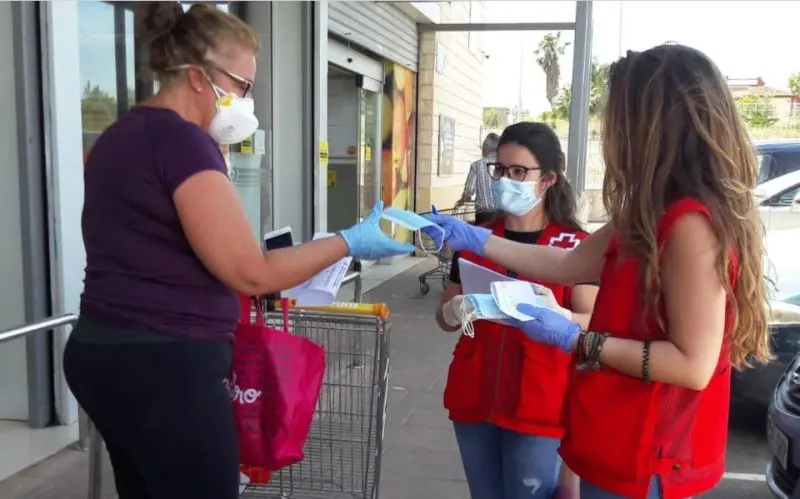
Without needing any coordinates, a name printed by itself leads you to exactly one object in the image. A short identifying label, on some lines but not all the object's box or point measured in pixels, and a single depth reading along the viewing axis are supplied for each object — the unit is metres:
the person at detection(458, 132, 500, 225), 8.50
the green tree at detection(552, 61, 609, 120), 14.66
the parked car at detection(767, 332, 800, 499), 3.23
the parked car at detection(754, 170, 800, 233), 6.38
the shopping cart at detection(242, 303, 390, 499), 2.78
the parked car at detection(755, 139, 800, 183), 7.32
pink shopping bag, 2.04
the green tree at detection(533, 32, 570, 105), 14.01
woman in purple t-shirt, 1.69
